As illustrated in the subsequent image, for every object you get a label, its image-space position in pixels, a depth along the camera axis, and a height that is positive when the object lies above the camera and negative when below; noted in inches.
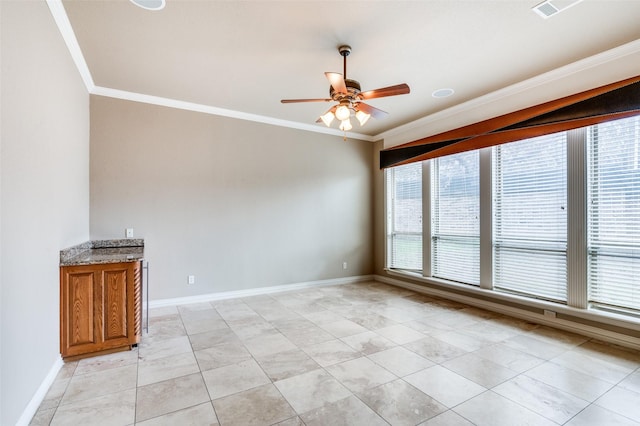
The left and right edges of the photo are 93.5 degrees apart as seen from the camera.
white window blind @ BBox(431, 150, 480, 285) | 177.2 -4.4
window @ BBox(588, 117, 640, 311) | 118.9 -1.7
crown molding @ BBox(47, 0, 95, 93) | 94.6 +63.7
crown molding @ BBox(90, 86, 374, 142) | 158.2 +61.9
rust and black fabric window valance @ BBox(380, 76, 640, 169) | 116.8 +42.4
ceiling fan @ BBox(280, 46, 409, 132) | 107.0 +43.2
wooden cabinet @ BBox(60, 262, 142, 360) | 108.0 -36.1
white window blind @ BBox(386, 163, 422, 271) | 213.0 -4.5
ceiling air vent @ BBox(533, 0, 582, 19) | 91.7 +63.3
